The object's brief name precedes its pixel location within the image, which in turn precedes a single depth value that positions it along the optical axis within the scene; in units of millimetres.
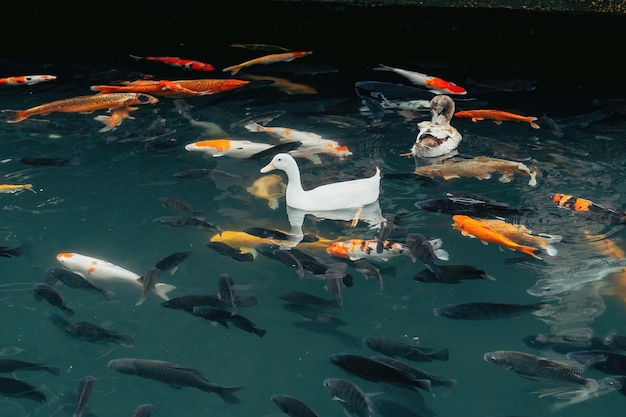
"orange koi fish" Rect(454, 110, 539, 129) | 6570
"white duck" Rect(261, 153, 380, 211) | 5270
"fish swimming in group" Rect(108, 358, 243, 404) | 3902
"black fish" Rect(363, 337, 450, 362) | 4105
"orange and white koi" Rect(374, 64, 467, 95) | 7129
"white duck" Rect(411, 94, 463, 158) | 5988
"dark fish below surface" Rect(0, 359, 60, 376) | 3988
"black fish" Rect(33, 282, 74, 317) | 4444
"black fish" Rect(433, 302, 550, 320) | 4270
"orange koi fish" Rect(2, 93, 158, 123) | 6480
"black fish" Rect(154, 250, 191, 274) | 4699
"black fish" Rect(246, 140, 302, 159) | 5889
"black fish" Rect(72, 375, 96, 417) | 3820
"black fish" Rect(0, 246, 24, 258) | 5030
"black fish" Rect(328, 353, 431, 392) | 3740
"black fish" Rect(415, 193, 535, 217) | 4949
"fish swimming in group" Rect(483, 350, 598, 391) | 3943
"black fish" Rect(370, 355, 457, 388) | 3793
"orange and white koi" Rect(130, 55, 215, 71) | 7613
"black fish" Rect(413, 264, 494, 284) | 4602
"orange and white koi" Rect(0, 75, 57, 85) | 7203
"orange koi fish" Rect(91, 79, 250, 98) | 6883
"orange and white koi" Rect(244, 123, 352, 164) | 6121
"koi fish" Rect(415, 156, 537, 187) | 5754
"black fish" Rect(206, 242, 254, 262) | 4820
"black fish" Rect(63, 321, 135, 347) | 4250
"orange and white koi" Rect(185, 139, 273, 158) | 6012
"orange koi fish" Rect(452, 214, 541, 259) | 4883
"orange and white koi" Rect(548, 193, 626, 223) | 5242
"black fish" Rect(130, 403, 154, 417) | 3695
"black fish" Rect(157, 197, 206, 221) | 5336
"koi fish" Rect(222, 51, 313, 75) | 7523
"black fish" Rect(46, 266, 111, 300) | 4539
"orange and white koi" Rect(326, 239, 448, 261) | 4777
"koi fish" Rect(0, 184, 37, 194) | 5712
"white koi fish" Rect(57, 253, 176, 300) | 4699
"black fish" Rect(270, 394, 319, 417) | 3662
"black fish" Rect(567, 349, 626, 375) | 3998
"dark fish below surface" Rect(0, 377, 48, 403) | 3908
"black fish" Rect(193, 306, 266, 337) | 4246
